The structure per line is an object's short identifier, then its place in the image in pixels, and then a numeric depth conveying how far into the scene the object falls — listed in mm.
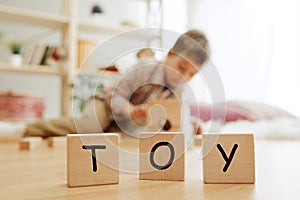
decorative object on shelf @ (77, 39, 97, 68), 2594
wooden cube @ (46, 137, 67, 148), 1453
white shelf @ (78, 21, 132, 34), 2572
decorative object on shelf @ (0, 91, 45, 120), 2287
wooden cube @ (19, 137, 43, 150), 1347
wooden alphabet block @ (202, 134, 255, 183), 561
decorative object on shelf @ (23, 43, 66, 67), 2428
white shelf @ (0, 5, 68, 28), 2279
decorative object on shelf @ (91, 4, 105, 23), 2717
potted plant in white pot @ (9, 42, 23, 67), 2332
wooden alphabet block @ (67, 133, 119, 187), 536
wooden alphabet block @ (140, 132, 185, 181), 587
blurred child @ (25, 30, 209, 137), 1140
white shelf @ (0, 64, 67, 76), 2271
